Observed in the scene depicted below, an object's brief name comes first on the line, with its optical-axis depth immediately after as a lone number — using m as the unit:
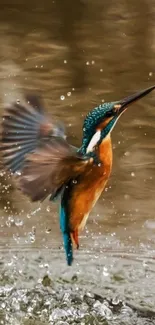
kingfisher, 5.86
